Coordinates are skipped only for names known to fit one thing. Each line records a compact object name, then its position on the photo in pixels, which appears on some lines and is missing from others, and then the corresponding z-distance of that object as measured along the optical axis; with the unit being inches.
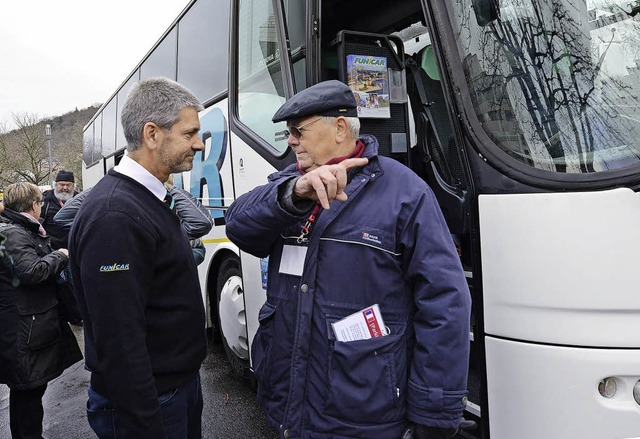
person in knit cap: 248.1
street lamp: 1134.4
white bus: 63.8
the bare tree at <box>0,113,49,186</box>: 1213.1
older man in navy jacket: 60.1
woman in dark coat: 115.0
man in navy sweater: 61.1
